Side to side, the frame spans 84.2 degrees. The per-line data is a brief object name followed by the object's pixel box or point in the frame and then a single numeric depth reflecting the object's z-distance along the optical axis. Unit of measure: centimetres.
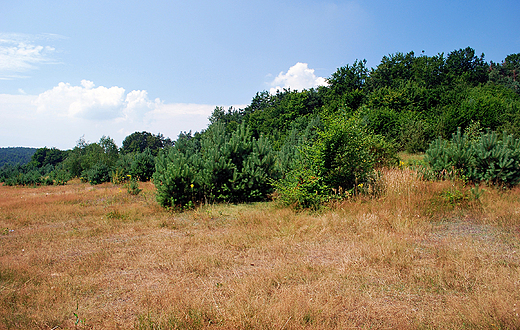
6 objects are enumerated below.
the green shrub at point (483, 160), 845
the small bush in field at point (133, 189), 1255
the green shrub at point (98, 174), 2117
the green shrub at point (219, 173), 880
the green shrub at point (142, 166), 1966
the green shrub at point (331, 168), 769
